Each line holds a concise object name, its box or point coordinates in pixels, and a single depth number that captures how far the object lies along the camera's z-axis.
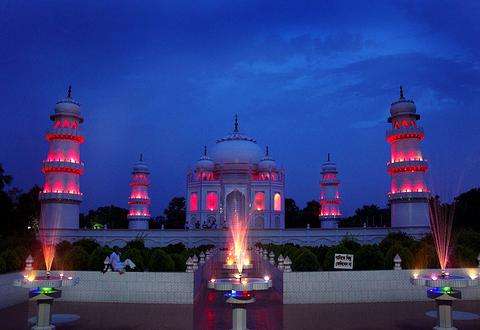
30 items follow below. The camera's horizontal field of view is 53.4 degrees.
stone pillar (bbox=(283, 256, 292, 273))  15.45
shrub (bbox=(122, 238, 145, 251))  27.61
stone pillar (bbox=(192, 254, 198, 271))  15.96
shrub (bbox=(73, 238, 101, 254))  26.39
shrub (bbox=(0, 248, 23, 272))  15.98
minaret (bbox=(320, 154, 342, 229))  57.78
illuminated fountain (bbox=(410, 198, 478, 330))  11.06
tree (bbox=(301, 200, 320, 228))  74.81
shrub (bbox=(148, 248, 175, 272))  16.31
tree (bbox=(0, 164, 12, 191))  36.28
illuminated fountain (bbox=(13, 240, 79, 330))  11.25
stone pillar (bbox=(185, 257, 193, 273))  15.46
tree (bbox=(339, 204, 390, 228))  79.12
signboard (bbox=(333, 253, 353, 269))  15.14
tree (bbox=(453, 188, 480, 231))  45.37
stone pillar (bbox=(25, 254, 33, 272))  14.88
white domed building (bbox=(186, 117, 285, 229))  53.31
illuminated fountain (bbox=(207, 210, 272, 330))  10.91
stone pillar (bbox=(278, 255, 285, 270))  16.42
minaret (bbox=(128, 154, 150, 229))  56.69
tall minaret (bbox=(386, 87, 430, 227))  40.19
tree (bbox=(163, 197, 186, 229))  78.50
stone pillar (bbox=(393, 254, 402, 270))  15.96
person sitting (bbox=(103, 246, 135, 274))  15.61
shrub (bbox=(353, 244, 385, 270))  17.05
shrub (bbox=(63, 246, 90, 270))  17.20
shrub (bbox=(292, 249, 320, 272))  16.55
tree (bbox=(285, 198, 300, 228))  76.12
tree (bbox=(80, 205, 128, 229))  79.56
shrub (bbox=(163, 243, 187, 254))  25.47
